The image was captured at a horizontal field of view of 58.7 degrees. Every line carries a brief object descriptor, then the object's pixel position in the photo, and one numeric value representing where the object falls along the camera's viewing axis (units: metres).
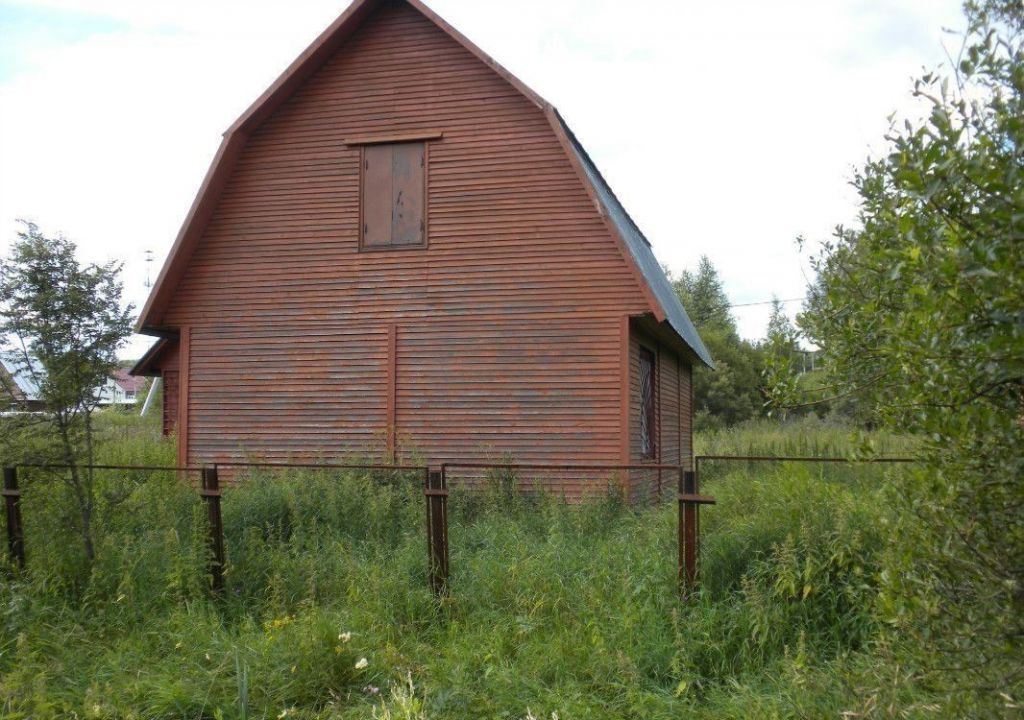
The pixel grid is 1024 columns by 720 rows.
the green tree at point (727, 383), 39.91
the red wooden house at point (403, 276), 11.46
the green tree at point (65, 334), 7.08
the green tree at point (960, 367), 2.38
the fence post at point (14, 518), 7.27
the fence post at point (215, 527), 6.92
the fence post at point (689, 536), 6.16
